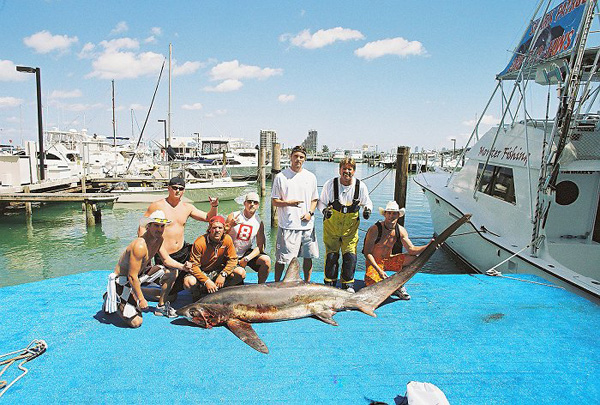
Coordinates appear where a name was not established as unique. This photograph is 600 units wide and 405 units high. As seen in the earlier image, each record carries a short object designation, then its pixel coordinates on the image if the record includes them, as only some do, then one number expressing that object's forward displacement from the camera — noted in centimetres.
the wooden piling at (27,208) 1532
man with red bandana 430
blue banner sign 650
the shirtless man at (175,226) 461
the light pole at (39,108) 1672
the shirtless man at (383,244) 481
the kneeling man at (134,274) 368
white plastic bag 263
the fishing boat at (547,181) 559
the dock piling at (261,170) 2019
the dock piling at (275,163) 1425
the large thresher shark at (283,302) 389
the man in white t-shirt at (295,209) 495
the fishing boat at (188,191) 1866
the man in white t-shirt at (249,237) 483
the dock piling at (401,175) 868
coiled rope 308
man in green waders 495
